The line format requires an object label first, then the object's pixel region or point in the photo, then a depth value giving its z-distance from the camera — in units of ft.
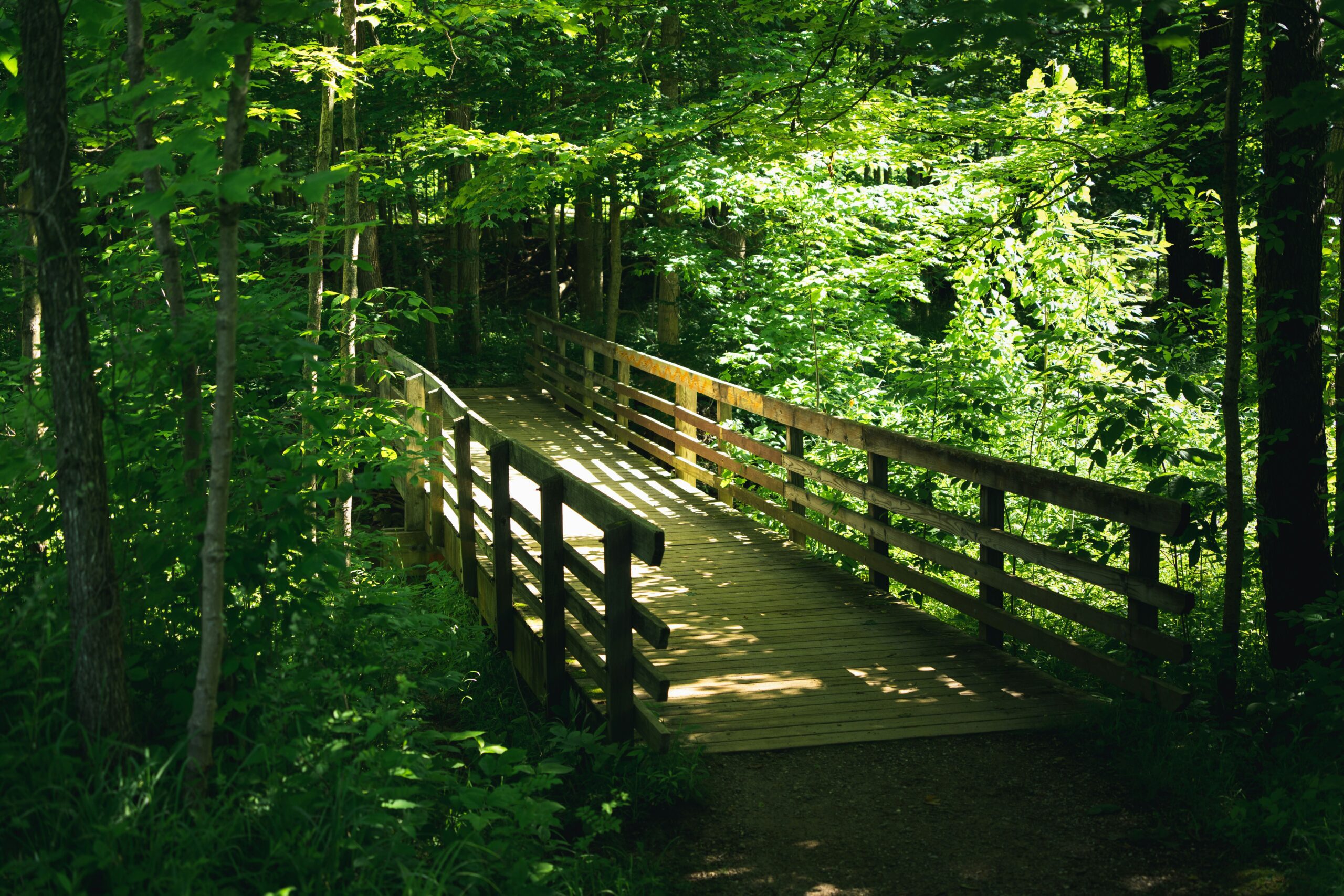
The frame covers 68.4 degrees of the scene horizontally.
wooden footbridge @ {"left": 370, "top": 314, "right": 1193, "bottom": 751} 14.66
